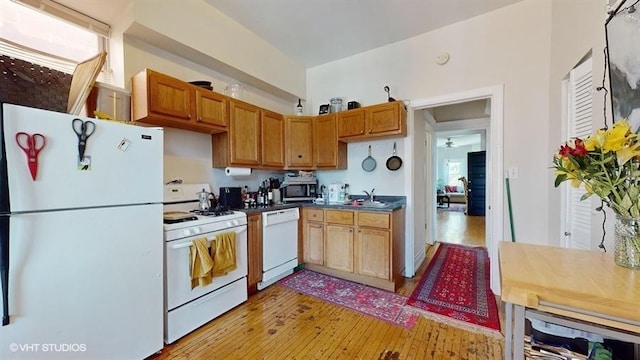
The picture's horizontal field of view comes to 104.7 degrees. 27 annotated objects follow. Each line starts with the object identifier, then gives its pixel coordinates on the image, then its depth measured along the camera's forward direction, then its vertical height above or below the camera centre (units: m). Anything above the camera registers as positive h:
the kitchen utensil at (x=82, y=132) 1.39 +0.27
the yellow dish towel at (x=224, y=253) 2.12 -0.67
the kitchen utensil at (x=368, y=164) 3.42 +0.19
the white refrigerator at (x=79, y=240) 1.20 -0.35
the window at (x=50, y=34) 1.80 +1.17
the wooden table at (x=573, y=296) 0.77 -0.39
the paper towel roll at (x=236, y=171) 2.79 +0.08
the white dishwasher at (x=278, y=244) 2.75 -0.79
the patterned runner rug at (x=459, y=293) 2.18 -1.25
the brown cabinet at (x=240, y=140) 2.73 +0.44
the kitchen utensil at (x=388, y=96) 3.07 +1.06
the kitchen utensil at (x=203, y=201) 2.55 -0.24
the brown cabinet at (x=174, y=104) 2.05 +0.68
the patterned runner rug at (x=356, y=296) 2.27 -1.26
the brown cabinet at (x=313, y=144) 3.40 +0.47
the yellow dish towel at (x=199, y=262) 1.98 -0.68
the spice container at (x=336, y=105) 3.50 +1.04
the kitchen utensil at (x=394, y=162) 3.23 +0.20
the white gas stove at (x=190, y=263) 1.87 -0.71
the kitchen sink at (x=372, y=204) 2.94 -0.33
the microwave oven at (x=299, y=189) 3.38 -0.16
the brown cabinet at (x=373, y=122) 2.92 +0.68
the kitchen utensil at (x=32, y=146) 1.22 +0.16
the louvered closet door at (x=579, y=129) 1.67 +0.35
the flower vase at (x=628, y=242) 0.95 -0.26
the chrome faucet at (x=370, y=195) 3.41 -0.25
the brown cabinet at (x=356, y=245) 2.72 -0.81
